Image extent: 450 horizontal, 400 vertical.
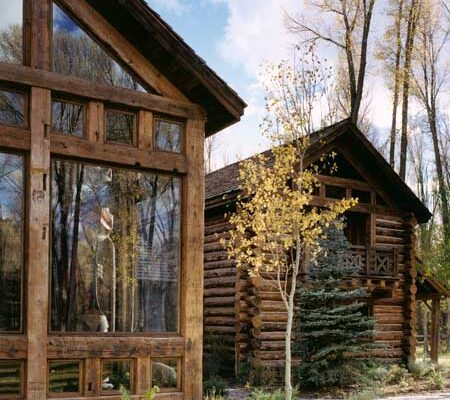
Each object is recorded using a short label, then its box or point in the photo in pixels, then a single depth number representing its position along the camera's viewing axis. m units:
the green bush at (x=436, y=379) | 19.28
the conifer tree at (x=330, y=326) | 18.28
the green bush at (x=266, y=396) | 13.74
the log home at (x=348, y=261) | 19.88
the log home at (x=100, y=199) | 10.49
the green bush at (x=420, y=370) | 21.20
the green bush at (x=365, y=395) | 15.84
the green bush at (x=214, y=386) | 15.59
